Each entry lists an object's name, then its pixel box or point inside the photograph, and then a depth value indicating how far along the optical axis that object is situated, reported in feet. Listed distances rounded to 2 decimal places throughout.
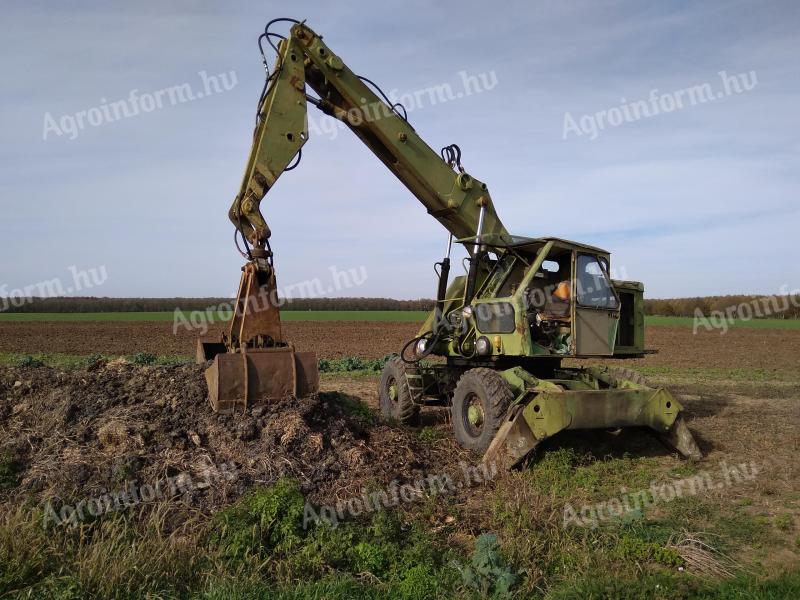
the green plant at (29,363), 46.80
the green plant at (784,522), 17.61
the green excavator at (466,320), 21.66
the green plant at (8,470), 17.08
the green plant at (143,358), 60.49
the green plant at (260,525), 14.14
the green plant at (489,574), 13.12
